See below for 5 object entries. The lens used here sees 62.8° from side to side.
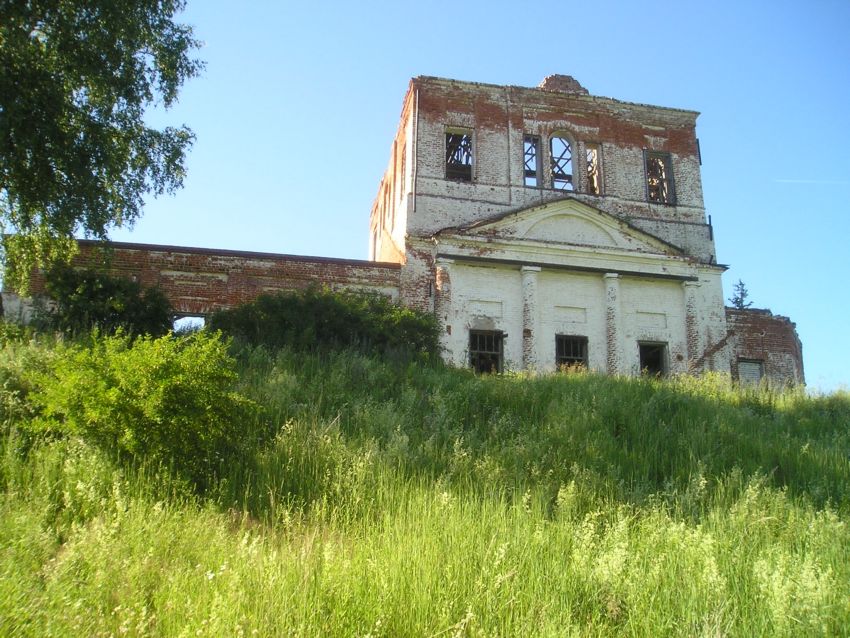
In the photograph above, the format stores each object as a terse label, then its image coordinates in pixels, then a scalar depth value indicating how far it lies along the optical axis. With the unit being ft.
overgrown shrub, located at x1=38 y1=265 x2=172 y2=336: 50.72
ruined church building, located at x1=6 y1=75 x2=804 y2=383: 68.44
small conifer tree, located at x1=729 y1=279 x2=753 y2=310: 150.01
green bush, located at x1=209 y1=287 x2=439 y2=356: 54.03
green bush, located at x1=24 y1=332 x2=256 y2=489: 23.47
